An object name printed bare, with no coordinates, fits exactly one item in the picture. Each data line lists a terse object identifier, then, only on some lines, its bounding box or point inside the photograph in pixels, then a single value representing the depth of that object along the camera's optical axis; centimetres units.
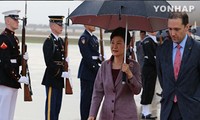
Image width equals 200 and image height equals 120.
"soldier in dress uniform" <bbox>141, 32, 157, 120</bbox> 1258
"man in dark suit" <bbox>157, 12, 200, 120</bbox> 557
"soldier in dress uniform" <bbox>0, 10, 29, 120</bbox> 914
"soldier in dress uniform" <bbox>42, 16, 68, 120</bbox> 1013
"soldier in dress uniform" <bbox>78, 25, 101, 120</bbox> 1102
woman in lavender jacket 617
